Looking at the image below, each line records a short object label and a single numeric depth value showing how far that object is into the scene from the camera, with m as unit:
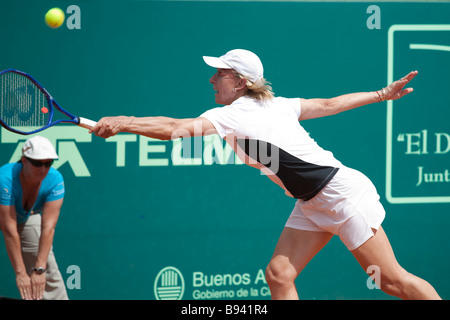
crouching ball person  8.12
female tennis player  6.76
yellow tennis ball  8.48
